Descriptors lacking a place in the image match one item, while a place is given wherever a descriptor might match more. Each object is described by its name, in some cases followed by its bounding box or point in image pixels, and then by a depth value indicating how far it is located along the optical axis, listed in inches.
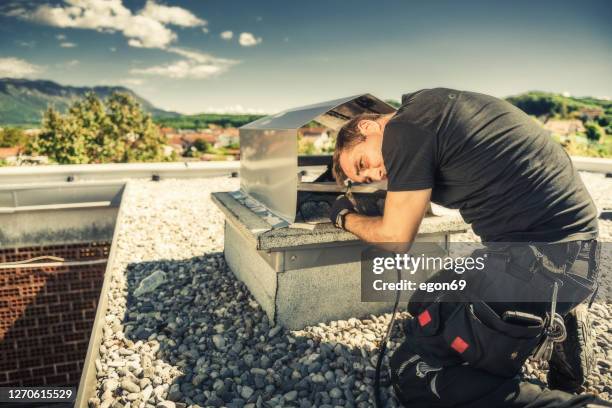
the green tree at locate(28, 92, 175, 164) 900.0
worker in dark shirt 76.1
